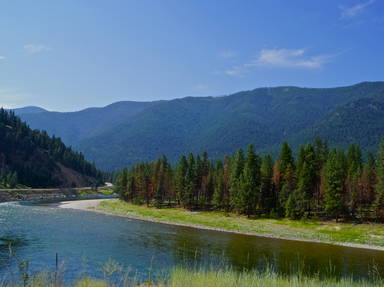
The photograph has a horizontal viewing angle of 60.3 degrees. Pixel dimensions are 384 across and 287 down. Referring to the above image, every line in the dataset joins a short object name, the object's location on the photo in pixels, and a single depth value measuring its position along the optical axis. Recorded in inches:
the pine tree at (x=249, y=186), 3203.7
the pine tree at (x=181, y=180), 3937.0
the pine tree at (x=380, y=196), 2684.5
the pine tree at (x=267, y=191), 3319.9
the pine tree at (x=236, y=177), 3351.4
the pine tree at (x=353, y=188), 2851.9
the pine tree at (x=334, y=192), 2826.8
